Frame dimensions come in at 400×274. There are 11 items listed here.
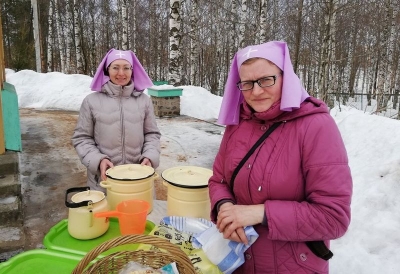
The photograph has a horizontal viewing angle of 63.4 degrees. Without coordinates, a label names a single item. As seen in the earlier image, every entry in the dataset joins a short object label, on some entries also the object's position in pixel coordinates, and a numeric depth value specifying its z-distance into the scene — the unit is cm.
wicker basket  124
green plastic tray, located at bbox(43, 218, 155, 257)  167
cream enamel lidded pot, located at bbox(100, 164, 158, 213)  194
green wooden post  347
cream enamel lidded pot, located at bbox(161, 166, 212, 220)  188
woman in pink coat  132
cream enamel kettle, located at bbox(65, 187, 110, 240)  174
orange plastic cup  173
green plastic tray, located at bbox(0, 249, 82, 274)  149
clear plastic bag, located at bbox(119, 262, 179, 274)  131
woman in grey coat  257
